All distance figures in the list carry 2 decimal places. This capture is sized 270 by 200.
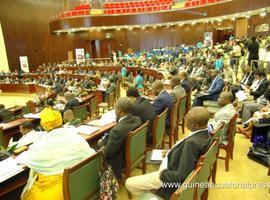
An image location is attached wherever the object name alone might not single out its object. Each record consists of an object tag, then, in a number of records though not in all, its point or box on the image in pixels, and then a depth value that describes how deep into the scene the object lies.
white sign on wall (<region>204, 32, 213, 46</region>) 14.25
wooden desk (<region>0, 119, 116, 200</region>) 2.36
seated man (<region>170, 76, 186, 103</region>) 4.29
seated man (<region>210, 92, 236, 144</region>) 3.29
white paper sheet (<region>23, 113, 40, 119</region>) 4.51
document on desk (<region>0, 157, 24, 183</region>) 2.05
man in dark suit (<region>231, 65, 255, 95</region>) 5.66
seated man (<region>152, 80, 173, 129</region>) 3.66
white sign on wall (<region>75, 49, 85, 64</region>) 15.47
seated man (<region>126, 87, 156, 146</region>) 3.28
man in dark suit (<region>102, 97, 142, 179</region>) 2.55
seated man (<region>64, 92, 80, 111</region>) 5.13
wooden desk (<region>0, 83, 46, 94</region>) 11.68
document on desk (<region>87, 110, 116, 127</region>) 3.28
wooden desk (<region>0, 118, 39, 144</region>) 4.17
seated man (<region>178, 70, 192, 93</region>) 5.07
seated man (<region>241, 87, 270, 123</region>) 4.27
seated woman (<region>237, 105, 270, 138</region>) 3.53
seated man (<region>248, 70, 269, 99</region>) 4.85
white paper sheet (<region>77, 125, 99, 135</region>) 2.95
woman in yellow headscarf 1.95
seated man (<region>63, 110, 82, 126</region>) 3.47
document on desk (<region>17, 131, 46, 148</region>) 2.85
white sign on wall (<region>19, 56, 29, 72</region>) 14.55
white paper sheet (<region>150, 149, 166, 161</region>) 2.45
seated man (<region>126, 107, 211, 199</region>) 1.85
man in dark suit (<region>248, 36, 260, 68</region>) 7.19
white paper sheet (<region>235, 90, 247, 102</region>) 4.79
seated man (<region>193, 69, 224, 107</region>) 5.17
